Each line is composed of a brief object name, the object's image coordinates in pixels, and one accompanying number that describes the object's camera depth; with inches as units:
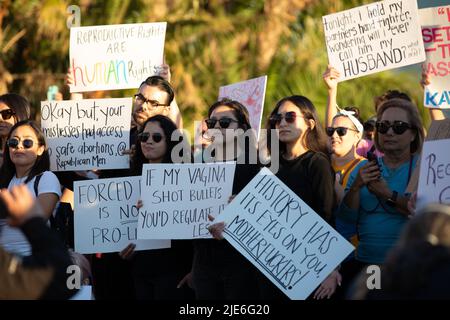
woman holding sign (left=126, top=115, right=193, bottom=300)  529.3
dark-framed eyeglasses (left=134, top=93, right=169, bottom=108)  593.9
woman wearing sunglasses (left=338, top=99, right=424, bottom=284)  484.1
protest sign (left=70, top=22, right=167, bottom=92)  668.1
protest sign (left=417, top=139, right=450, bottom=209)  457.1
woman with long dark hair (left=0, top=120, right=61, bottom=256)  530.6
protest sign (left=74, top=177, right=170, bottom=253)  561.6
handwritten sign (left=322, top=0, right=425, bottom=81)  614.5
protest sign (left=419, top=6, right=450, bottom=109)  580.1
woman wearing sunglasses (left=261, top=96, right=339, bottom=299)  493.0
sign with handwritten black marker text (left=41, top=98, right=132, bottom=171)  605.3
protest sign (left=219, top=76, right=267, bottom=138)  657.6
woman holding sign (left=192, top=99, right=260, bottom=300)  500.7
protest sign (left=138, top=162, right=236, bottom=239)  522.0
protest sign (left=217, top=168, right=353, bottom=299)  482.6
